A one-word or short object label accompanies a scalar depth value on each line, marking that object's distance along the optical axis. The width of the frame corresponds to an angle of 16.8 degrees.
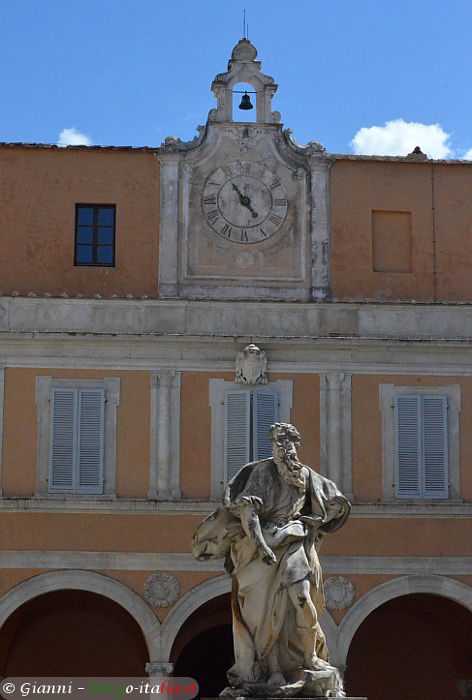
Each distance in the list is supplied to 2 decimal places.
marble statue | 11.94
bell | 27.98
